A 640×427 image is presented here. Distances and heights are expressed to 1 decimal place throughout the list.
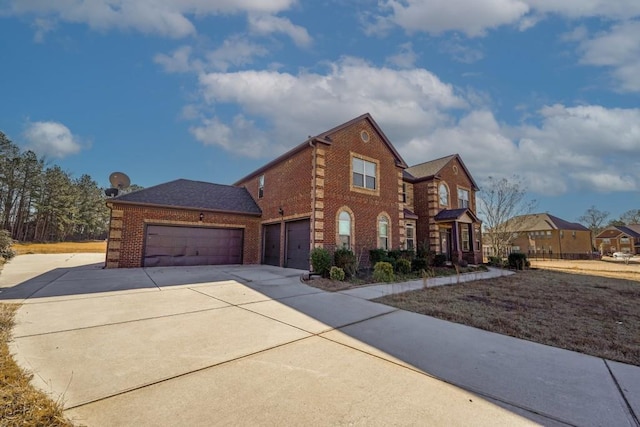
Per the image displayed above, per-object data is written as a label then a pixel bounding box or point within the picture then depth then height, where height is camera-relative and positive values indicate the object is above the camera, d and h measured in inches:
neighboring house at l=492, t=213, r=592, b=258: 1657.2 +43.4
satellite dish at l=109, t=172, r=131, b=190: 629.2 +133.7
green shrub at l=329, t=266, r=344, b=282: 424.5 -50.9
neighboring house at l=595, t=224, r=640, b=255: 2159.2 +58.3
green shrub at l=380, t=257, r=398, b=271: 525.7 -35.0
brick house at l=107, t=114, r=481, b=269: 530.6 +61.0
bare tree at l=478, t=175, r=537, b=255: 893.2 +84.2
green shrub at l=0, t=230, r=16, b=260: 371.1 -13.6
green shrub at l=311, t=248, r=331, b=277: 449.7 -34.7
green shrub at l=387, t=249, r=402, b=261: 556.8 -24.1
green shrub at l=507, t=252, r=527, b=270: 713.0 -43.4
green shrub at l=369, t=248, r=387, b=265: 542.9 -25.9
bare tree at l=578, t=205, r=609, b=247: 2640.3 +254.3
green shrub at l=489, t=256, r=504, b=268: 750.4 -48.4
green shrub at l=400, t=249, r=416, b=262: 565.0 -24.0
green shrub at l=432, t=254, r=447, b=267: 666.8 -41.2
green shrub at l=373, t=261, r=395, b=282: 441.1 -50.5
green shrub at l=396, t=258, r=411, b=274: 516.7 -44.7
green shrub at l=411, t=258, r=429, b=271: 550.6 -42.9
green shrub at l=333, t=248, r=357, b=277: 458.3 -33.0
